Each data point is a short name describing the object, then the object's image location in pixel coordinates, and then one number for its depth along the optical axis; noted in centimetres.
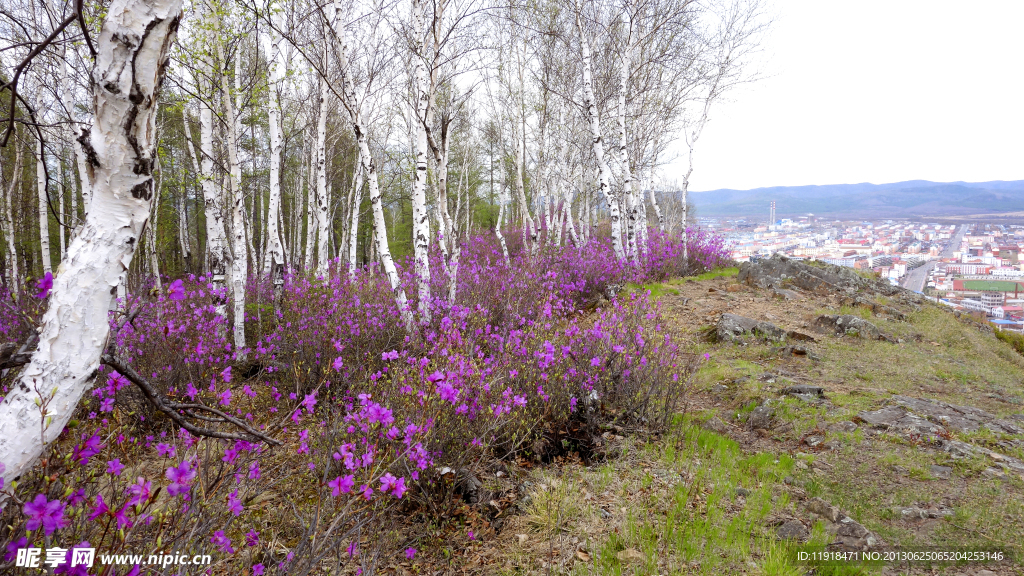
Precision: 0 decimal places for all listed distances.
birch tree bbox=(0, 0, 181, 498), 128
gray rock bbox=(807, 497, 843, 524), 266
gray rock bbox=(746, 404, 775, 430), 405
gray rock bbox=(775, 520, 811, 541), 249
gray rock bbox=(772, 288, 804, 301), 949
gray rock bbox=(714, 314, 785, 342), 654
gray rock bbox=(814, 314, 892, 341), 677
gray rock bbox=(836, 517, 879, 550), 241
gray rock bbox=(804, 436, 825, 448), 363
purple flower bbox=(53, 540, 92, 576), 119
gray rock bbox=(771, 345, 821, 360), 599
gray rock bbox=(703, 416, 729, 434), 400
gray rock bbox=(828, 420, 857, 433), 381
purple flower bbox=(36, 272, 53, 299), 151
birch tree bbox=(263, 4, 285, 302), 568
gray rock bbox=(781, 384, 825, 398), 456
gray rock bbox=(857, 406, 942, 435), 371
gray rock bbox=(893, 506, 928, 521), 264
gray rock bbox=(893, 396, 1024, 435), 379
